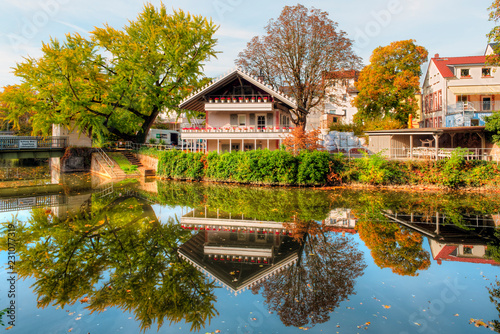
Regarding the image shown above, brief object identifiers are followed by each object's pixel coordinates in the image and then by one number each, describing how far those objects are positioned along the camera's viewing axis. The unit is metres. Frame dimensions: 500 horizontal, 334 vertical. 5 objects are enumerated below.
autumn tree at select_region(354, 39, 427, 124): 35.28
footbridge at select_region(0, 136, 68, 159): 32.12
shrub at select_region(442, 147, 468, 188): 21.55
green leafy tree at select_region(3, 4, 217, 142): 33.19
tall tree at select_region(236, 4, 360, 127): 35.66
